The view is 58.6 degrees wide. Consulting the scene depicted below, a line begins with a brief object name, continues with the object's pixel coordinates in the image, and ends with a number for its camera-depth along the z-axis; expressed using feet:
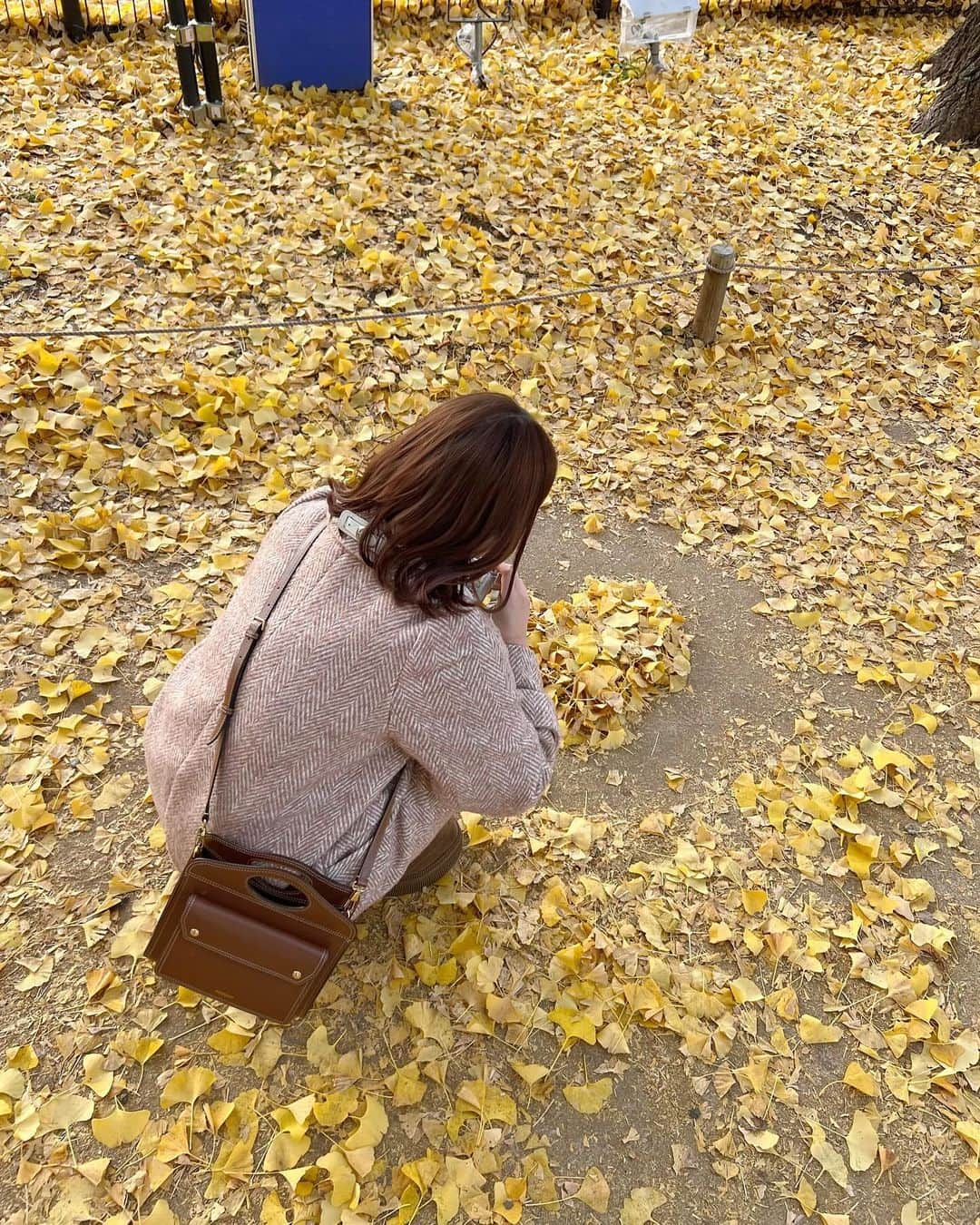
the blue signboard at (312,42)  16.83
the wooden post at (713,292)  13.83
